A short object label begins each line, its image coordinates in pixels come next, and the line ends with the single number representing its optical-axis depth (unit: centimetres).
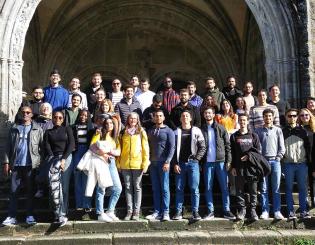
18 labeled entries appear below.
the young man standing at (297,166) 653
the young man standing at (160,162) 646
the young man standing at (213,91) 769
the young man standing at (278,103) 730
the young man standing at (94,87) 751
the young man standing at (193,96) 778
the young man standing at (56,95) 743
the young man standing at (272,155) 652
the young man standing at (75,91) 748
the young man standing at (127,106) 727
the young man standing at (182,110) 696
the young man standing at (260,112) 706
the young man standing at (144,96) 796
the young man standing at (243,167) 643
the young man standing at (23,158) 634
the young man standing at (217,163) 650
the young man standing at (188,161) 644
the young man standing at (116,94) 770
